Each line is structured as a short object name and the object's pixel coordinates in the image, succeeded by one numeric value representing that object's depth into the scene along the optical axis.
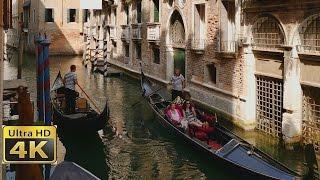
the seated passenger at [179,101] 9.13
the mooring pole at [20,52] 10.86
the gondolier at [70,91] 9.32
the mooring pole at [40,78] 6.79
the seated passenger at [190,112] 8.57
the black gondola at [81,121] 8.58
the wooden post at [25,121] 4.13
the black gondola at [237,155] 6.04
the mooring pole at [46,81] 6.77
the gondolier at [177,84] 10.70
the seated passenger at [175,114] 8.91
